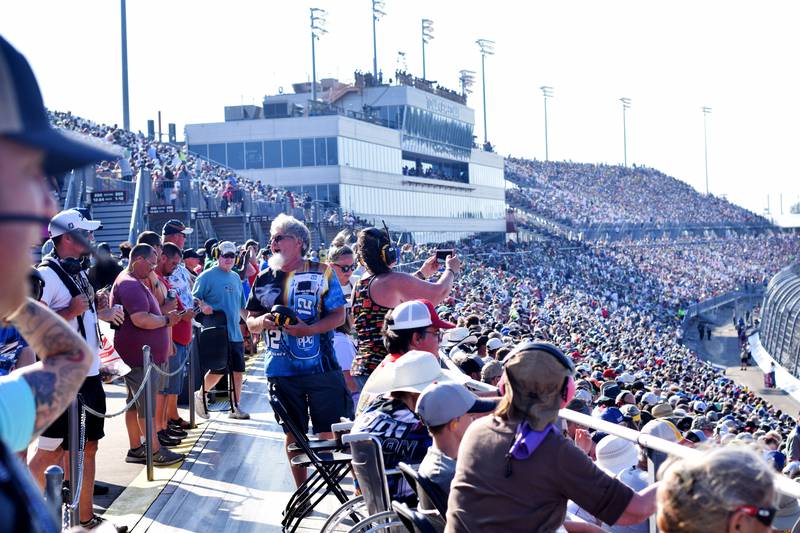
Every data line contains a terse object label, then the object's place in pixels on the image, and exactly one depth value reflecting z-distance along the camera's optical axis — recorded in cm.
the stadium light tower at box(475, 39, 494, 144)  8441
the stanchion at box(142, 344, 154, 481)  743
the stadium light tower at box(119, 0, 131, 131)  3381
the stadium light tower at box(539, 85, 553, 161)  10775
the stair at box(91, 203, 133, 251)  1909
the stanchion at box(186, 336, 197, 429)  986
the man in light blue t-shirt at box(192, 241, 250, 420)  1036
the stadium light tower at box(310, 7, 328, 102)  6219
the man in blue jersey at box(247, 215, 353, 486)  672
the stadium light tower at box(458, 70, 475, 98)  8469
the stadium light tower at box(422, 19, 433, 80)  7676
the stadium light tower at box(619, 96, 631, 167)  11075
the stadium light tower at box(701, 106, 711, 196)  11919
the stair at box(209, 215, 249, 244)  2444
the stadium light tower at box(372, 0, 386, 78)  6525
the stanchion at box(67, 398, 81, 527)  563
